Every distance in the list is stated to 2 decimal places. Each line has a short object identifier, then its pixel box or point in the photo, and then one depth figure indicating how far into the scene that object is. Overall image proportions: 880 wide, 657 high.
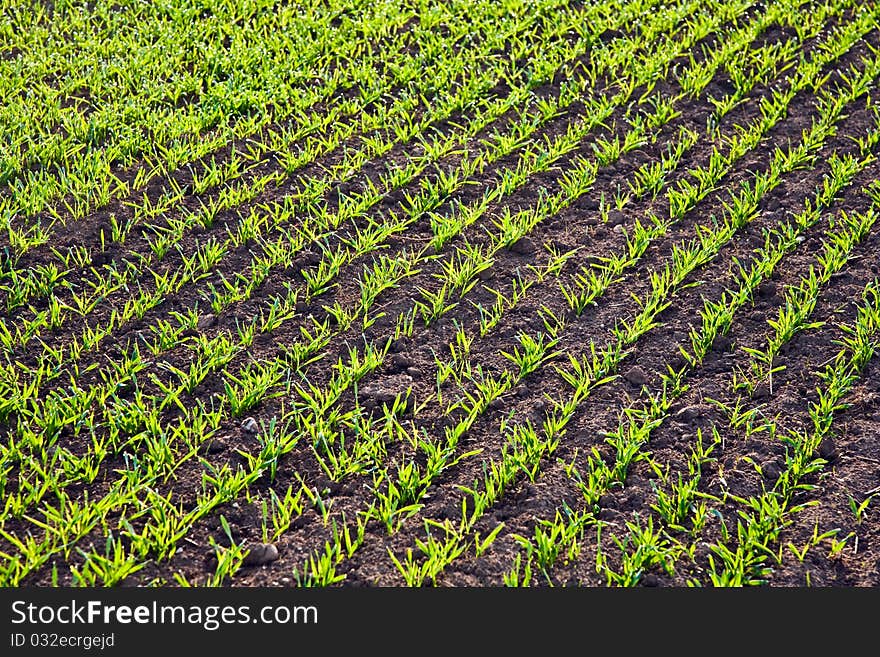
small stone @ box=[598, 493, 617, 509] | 5.86
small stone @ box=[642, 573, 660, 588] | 5.45
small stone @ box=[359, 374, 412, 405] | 6.54
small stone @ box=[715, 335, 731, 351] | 7.02
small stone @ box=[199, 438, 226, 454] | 6.12
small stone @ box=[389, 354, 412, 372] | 6.81
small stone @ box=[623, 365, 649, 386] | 6.72
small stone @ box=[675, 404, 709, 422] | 6.46
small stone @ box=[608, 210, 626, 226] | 8.20
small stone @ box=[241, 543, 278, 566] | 5.49
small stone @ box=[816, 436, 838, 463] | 6.21
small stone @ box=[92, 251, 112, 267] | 7.58
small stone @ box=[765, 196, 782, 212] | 8.38
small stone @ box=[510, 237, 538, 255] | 7.90
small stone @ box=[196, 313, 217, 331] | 7.05
